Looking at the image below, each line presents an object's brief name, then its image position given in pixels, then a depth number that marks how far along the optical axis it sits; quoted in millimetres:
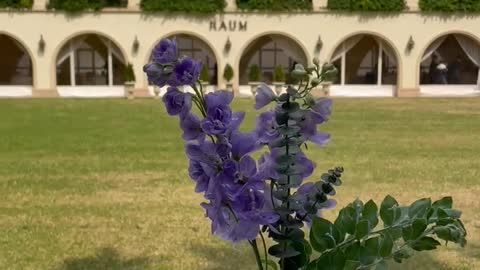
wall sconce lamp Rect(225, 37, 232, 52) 26297
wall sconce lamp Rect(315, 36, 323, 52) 26578
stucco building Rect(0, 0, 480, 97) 25984
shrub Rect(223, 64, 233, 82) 26344
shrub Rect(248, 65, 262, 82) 26984
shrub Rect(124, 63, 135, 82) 25719
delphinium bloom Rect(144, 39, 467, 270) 1681
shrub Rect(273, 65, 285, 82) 26266
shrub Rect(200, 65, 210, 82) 23766
